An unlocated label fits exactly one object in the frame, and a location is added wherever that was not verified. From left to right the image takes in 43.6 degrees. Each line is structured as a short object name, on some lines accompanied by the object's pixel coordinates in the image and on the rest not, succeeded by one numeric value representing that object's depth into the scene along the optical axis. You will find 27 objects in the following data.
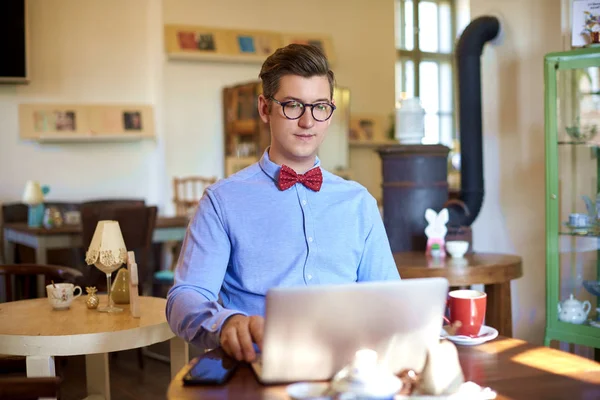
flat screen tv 6.66
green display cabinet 3.53
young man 1.83
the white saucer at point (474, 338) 1.64
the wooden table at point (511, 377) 1.29
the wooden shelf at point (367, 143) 8.45
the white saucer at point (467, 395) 1.24
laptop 1.21
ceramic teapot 3.50
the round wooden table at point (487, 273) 3.26
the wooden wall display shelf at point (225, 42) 7.41
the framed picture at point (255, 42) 7.76
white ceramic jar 4.17
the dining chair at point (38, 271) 3.35
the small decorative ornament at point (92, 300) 2.87
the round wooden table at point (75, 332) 2.37
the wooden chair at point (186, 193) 7.16
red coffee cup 1.67
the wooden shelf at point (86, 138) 7.00
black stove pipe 4.19
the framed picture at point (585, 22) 3.51
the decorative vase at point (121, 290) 2.95
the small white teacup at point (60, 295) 2.83
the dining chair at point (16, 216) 6.40
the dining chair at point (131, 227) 4.62
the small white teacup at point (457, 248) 3.61
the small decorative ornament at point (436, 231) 3.69
